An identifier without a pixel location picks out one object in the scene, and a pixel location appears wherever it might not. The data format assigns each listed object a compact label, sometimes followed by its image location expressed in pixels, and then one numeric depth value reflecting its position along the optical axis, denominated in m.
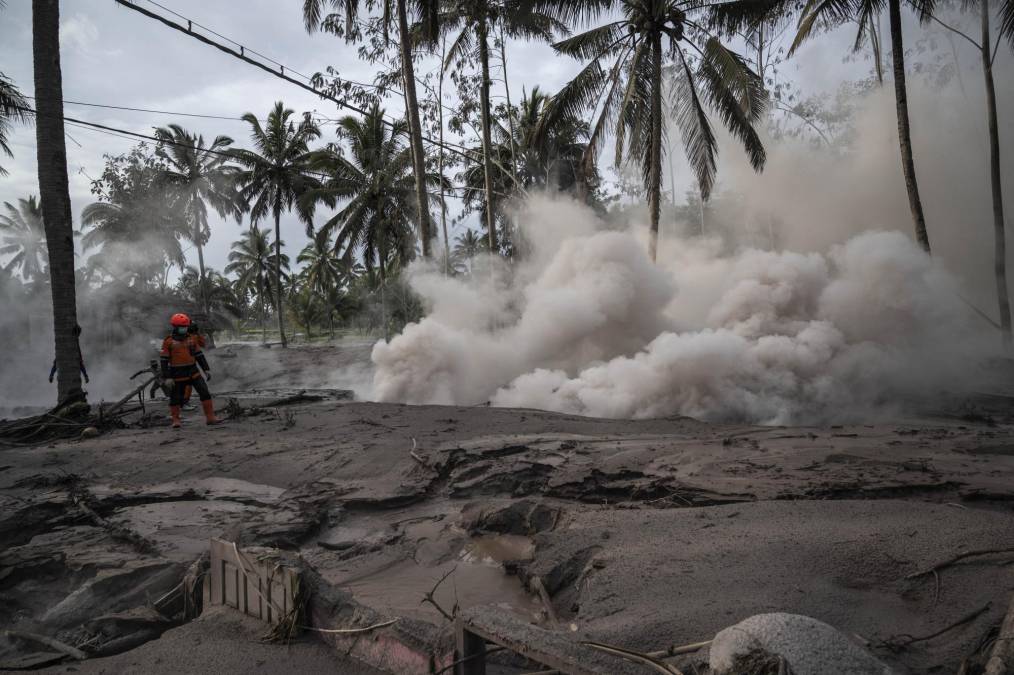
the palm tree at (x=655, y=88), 14.65
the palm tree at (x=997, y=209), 13.95
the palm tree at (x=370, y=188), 26.77
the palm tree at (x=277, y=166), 31.17
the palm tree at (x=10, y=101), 12.98
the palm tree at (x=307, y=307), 49.25
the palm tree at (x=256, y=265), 45.75
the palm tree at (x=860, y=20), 12.24
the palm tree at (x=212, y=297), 33.16
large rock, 2.04
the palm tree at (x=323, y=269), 28.41
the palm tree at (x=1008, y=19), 11.80
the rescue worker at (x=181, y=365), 9.94
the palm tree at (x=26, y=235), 40.72
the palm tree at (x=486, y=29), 18.72
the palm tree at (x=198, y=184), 31.97
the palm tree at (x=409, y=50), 16.67
